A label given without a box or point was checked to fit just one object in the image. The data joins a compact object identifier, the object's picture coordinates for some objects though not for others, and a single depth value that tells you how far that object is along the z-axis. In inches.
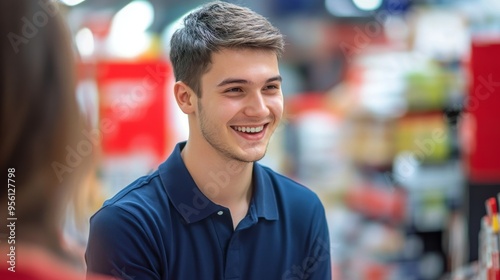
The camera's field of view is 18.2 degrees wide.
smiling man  92.2
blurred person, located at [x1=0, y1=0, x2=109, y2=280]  70.6
